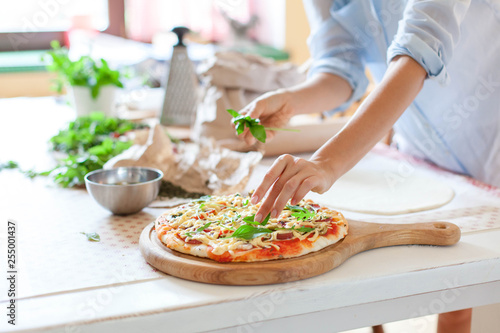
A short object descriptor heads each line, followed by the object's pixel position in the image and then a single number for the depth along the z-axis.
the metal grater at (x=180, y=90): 1.99
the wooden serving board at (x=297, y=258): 0.79
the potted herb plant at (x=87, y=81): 2.08
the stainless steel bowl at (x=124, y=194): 1.10
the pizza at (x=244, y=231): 0.83
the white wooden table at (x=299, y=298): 0.73
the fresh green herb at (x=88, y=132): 1.73
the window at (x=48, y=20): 4.37
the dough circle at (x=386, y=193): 1.18
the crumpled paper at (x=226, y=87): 1.75
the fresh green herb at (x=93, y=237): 1.00
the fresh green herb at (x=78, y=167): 1.36
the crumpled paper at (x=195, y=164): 1.30
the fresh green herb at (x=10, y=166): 1.56
